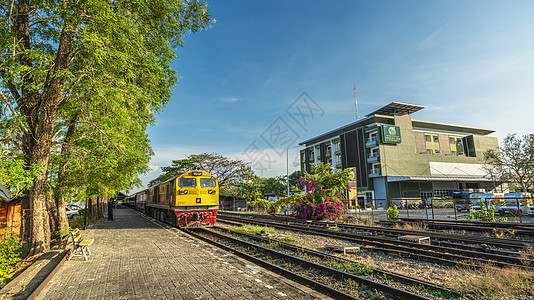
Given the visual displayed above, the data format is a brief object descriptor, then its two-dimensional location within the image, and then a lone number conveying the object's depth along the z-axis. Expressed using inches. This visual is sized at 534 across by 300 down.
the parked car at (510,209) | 823.3
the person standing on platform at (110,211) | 924.0
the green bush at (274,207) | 1263.5
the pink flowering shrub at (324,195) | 774.5
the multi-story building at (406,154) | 1849.2
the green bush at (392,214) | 741.3
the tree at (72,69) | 326.0
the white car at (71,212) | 1034.4
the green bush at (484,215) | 652.7
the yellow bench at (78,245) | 332.1
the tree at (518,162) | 1395.2
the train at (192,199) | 605.9
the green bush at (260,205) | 1396.4
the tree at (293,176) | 3184.5
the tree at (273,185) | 2770.7
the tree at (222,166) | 1840.6
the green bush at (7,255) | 232.8
